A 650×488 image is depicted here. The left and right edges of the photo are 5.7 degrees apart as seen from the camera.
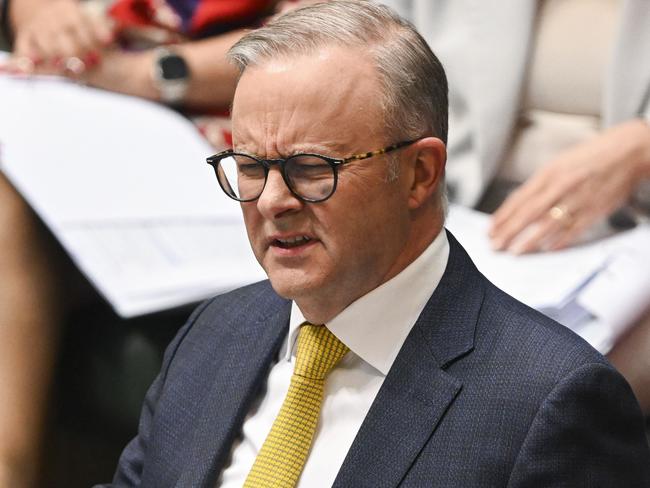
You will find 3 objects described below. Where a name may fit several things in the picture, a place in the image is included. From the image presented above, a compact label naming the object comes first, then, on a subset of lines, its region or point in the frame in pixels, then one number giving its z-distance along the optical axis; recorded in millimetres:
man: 6202
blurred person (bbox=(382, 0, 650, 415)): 6735
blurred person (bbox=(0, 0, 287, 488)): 7196
